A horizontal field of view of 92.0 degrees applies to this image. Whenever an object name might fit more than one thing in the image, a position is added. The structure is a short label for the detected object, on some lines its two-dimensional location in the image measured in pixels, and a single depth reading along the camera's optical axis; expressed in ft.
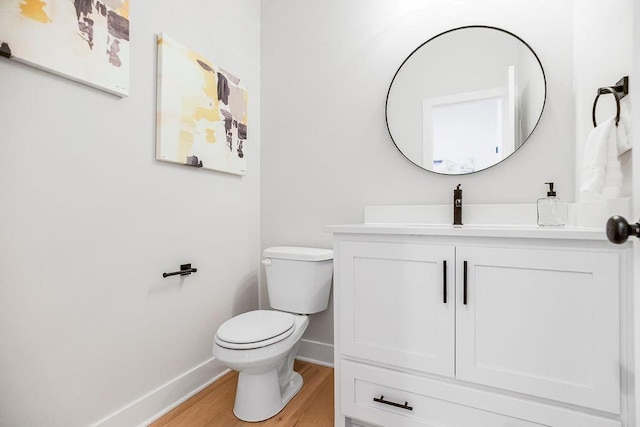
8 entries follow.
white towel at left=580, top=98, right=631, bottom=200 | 3.25
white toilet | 4.40
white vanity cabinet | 3.04
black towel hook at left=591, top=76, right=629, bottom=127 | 3.14
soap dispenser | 4.38
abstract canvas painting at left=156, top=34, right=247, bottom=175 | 4.81
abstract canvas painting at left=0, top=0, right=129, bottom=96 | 3.21
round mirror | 4.99
